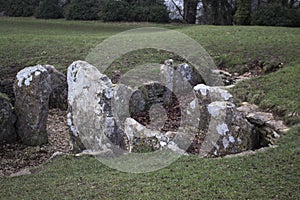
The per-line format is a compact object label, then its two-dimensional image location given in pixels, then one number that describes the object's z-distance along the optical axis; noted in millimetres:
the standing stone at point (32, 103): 8641
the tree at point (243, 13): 23234
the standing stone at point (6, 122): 8727
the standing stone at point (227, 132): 7738
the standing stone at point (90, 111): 7629
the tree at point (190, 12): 27528
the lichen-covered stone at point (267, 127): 8180
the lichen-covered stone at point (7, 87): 11331
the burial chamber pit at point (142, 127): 7551
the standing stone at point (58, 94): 11281
